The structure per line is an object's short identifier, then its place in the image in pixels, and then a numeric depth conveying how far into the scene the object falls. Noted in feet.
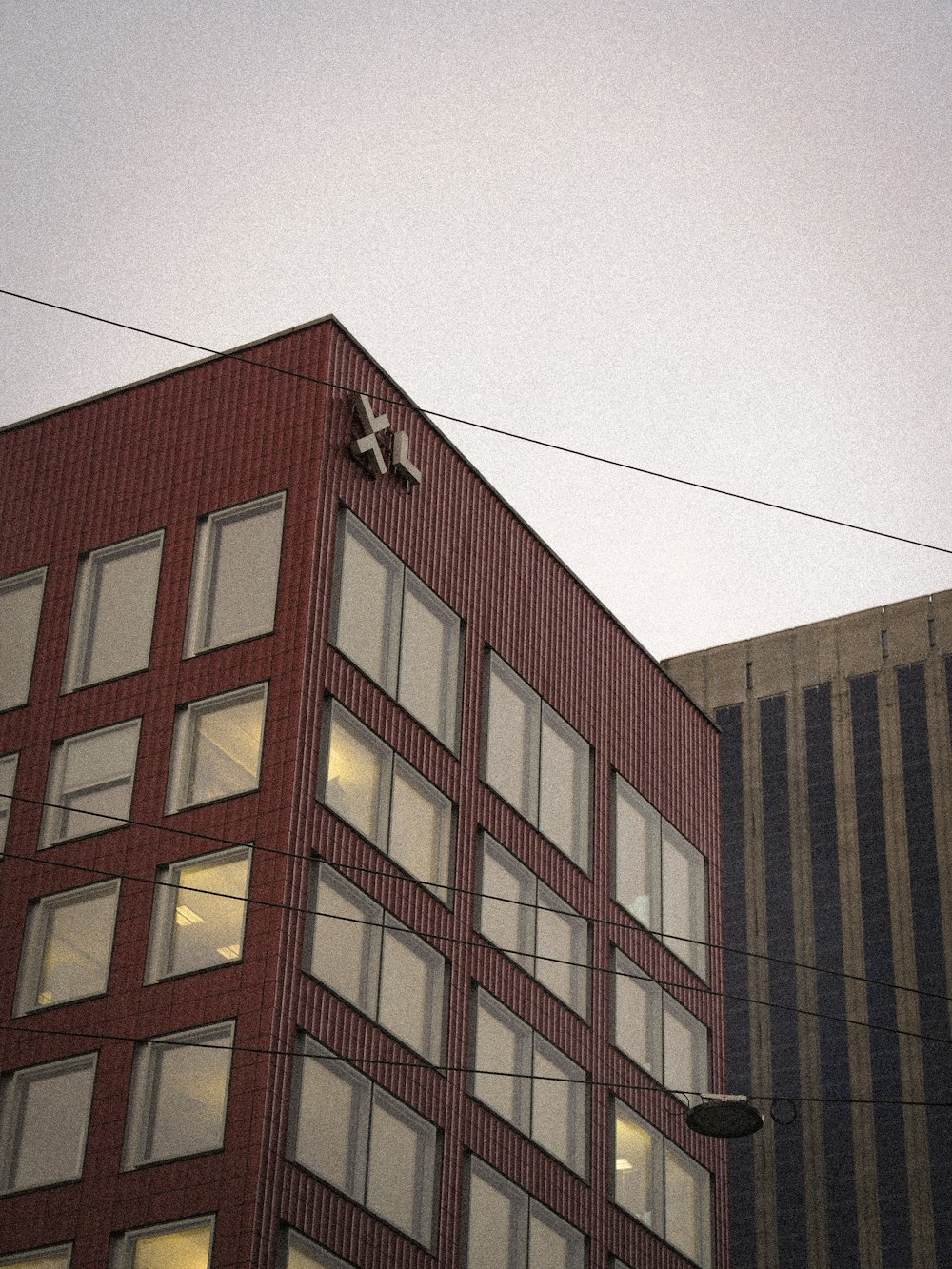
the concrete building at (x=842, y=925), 391.65
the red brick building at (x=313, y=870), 127.24
